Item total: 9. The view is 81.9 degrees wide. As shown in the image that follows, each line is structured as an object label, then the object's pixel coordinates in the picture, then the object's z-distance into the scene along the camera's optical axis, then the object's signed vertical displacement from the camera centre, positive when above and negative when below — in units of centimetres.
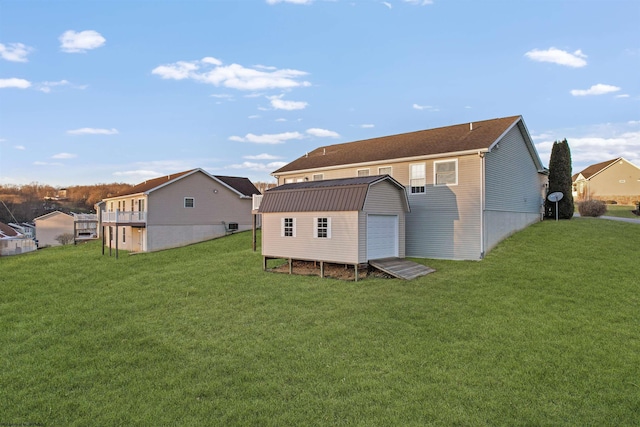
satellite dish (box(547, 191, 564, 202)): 2131 +100
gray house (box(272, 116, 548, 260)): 1592 +165
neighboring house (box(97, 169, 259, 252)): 2647 +12
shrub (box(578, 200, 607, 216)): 2483 +37
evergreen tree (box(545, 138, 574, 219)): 2211 +227
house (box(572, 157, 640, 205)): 4347 +395
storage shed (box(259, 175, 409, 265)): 1378 -26
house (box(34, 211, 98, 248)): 5669 -208
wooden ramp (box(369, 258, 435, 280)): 1335 -208
